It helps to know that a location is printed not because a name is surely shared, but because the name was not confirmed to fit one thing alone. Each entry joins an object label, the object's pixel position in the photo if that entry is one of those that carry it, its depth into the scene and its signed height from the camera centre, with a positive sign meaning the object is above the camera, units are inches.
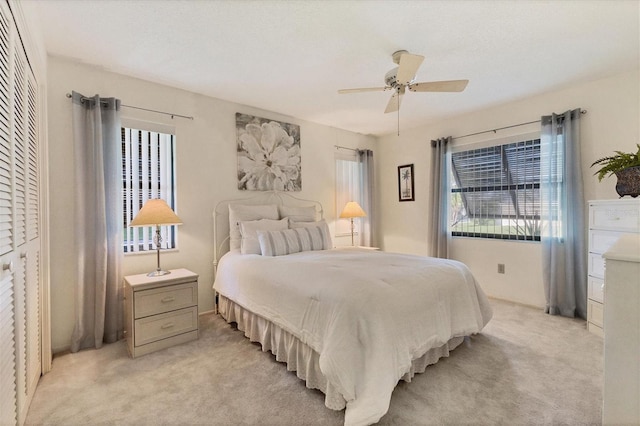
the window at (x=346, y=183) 188.1 +18.8
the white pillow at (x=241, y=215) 130.4 -1.5
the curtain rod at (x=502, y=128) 124.0 +42.2
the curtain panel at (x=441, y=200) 167.6 +5.9
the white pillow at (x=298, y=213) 147.9 -0.9
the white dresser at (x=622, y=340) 32.0 -15.1
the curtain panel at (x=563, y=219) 123.0 -4.5
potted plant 94.0 +12.4
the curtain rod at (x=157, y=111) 101.1 +42.0
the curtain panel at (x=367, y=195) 194.9 +10.7
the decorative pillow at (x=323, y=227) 137.1 -7.5
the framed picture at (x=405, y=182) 190.1 +18.8
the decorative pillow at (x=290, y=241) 117.9 -12.6
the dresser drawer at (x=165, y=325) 93.8 -38.5
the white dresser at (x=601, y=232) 97.7 -8.1
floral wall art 144.4 +30.5
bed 62.7 -26.8
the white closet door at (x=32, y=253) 68.8 -9.6
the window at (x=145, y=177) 113.2 +14.4
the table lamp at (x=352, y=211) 173.6 -0.1
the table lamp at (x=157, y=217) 99.9 -1.6
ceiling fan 82.0 +40.8
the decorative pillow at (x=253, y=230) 120.7 -7.9
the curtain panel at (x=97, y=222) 98.7 -3.1
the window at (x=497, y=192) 142.3 +9.7
